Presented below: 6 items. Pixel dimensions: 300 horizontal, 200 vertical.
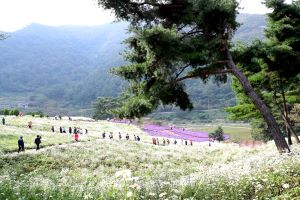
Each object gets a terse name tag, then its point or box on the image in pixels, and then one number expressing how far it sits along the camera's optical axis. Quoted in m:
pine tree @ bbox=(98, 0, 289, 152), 17.88
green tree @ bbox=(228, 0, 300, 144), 21.58
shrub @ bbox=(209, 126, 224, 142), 87.81
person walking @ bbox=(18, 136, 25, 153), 34.19
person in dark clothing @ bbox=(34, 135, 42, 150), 36.00
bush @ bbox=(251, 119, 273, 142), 79.73
